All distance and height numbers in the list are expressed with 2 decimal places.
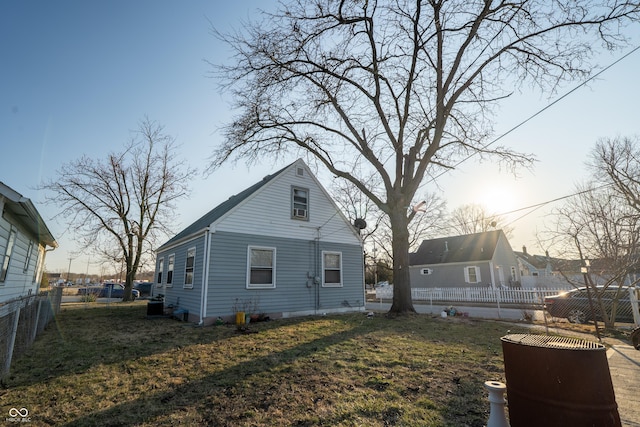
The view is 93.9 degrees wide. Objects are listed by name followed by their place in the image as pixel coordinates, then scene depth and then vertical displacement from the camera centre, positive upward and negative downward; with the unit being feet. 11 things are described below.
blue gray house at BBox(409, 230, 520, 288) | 83.56 +2.83
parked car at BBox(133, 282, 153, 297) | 103.14 -4.79
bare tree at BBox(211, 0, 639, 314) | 36.17 +23.81
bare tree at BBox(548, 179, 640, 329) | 36.77 +4.66
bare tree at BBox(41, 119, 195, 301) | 75.41 +18.84
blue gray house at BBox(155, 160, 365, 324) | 33.78 +1.94
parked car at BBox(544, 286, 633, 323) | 33.99 -3.98
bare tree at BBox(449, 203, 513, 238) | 124.98 +22.54
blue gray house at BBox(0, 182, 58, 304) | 24.70 +3.74
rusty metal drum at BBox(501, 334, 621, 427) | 7.36 -2.90
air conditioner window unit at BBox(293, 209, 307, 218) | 41.01 +8.27
